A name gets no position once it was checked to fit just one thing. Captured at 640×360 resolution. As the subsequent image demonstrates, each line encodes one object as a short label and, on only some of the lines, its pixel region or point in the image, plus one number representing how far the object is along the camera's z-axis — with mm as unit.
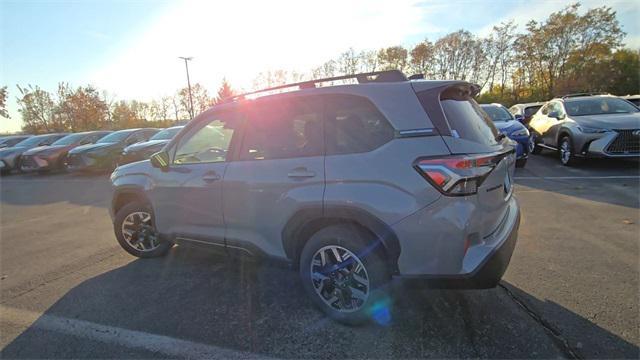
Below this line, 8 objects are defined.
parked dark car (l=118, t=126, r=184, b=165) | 10698
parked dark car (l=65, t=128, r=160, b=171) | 11570
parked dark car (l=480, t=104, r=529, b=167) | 8156
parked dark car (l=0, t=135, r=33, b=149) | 17969
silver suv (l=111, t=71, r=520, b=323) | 2186
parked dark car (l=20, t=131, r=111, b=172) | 12938
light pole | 41475
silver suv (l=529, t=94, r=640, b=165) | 7094
